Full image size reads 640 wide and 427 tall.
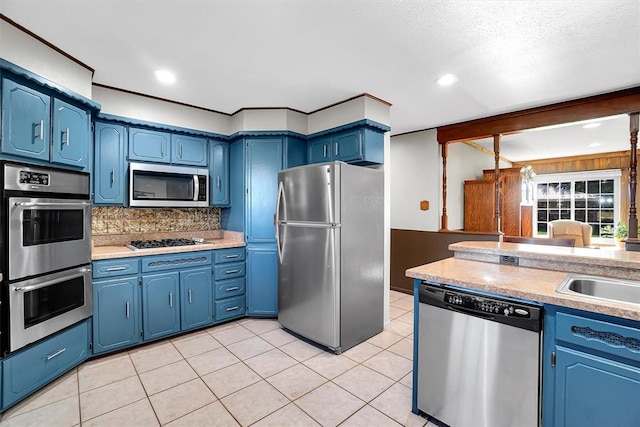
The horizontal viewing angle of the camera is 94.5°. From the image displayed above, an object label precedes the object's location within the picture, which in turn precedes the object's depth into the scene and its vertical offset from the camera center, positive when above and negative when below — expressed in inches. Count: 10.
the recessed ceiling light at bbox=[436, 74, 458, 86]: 102.4 +47.7
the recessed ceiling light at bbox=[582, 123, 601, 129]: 160.1 +48.7
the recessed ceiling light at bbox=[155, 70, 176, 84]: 100.4 +48.1
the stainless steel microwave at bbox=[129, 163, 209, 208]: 117.5 +11.9
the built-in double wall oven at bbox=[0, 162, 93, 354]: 74.7 -10.7
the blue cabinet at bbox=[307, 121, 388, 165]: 120.4 +29.4
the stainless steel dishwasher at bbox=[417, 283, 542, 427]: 56.4 -30.5
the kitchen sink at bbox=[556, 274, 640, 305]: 63.1 -16.3
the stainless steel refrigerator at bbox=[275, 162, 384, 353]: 105.3 -14.8
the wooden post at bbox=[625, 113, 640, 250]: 113.8 +13.5
